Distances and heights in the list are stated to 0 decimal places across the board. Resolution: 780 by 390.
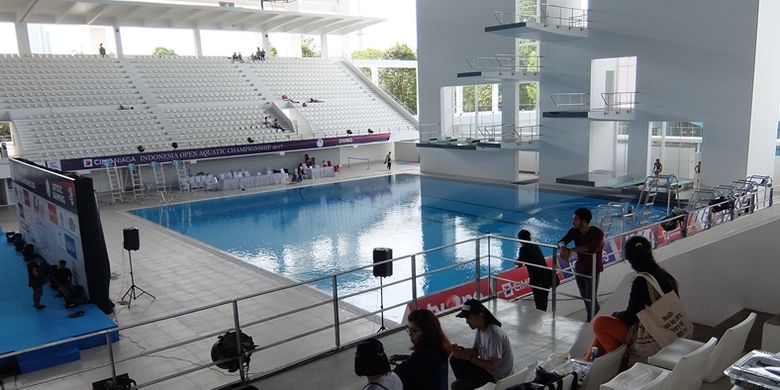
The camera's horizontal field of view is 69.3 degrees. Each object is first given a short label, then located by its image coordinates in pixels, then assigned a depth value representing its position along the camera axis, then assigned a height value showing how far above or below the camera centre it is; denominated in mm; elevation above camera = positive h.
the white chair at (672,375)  3467 -1742
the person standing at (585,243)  6219 -1552
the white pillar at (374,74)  39438 +2378
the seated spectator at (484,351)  4012 -1750
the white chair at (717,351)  3955 -1824
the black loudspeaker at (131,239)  9266 -1991
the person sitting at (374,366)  3203 -1448
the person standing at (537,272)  6848 -2042
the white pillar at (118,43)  29156 +3824
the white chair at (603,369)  3850 -1867
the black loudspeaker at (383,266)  7514 -2109
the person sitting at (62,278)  8911 -2528
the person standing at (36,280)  8539 -2401
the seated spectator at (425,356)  3580 -1570
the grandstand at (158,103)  22750 +562
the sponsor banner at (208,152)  20875 -1554
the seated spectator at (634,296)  3957 -1388
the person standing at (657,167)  17194 -2084
